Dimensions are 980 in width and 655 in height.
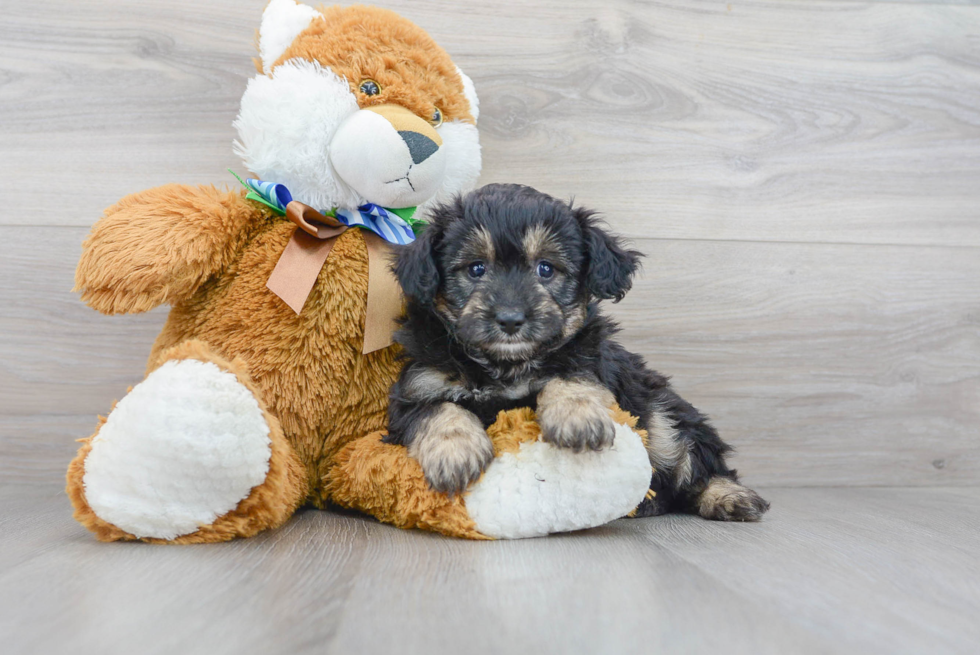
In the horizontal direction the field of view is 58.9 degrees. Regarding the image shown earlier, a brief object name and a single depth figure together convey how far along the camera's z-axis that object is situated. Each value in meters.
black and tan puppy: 0.52
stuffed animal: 0.49
